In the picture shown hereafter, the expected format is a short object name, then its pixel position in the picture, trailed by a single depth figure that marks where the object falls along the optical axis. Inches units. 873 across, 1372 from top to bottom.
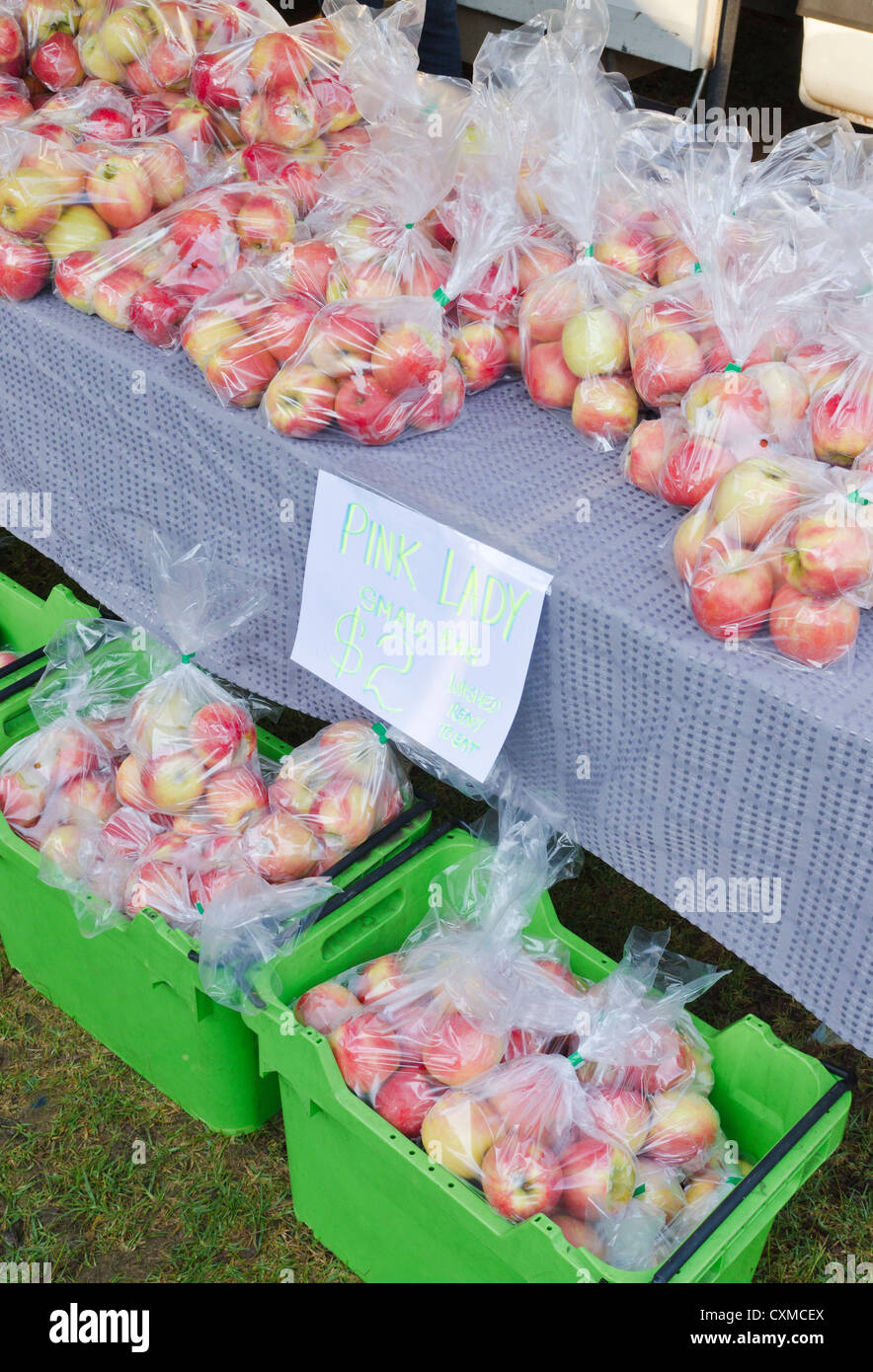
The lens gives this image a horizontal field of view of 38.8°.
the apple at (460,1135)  49.4
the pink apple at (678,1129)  52.2
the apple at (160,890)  59.3
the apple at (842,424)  47.6
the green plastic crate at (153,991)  58.2
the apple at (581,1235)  48.7
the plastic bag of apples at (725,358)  48.8
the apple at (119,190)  65.6
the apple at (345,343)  54.1
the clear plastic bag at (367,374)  54.1
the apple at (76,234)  66.2
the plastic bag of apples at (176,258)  61.7
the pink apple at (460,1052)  52.4
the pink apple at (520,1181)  47.8
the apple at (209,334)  58.0
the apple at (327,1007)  55.2
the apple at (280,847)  59.0
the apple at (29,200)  64.9
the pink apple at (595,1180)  48.9
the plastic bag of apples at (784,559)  43.1
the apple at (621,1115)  51.3
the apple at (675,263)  58.1
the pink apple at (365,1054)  52.7
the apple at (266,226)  62.7
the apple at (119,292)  63.3
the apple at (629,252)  58.9
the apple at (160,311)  61.4
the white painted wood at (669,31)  126.0
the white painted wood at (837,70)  125.3
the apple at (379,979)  56.3
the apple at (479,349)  58.8
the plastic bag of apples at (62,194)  65.3
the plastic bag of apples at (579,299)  55.6
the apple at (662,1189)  50.9
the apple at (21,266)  66.1
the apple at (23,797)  65.2
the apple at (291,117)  67.1
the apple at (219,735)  61.7
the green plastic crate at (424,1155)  45.4
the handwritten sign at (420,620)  50.2
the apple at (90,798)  64.5
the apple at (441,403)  56.1
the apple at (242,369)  57.2
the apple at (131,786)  63.4
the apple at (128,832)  62.4
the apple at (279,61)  67.4
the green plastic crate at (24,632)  72.2
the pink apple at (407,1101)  51.7
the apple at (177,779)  61.7
